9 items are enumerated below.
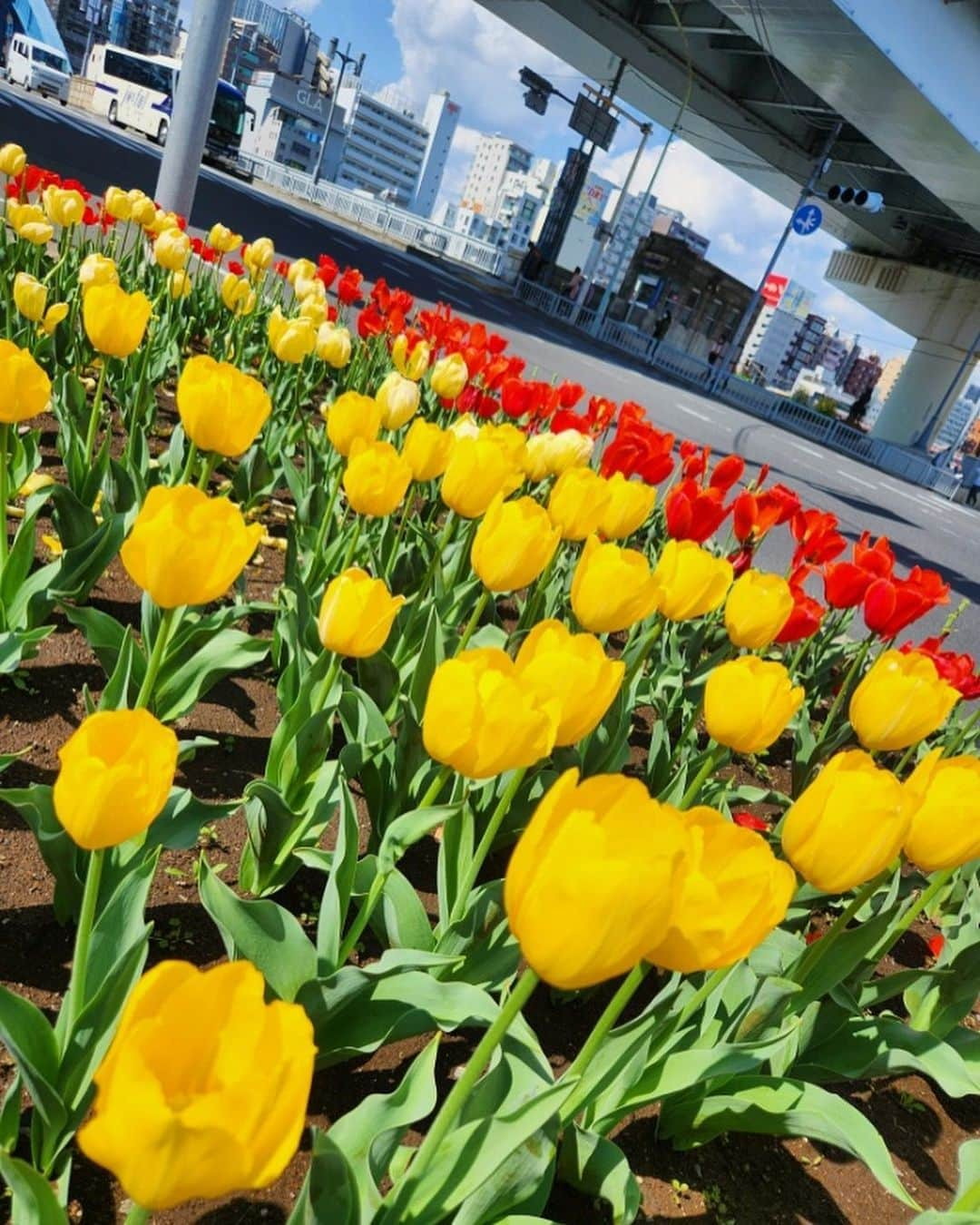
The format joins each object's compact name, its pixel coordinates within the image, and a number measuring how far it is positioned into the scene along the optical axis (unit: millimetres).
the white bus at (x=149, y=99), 30359
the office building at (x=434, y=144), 194875
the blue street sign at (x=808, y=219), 20677
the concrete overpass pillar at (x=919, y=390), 32625
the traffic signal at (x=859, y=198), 19953
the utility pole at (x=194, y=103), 6168
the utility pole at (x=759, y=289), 22188
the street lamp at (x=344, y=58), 39444
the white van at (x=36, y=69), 33219
